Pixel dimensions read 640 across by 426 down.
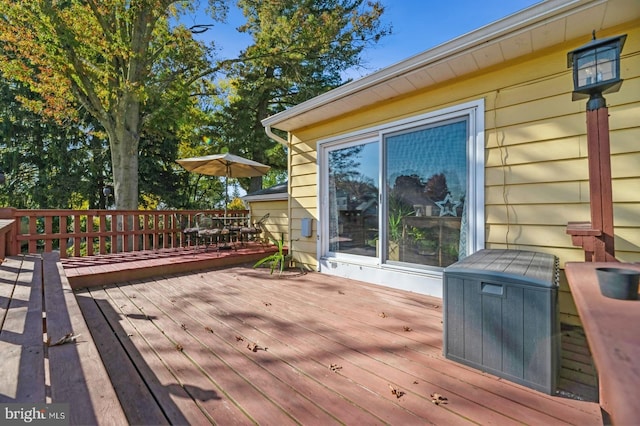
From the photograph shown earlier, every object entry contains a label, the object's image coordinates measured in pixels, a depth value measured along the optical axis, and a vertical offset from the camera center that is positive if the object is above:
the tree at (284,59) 8.79 +5.26
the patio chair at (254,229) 5.58 -0.17
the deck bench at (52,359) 1.06 -0.59
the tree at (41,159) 10.86 +2.38
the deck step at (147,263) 3.66 -0.59
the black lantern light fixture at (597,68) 1.73 +0.90
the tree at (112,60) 6.64 +3.97
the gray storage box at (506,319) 1.57 -0.56
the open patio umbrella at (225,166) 5.57 +1.12
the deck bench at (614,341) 0.58 -0.32
